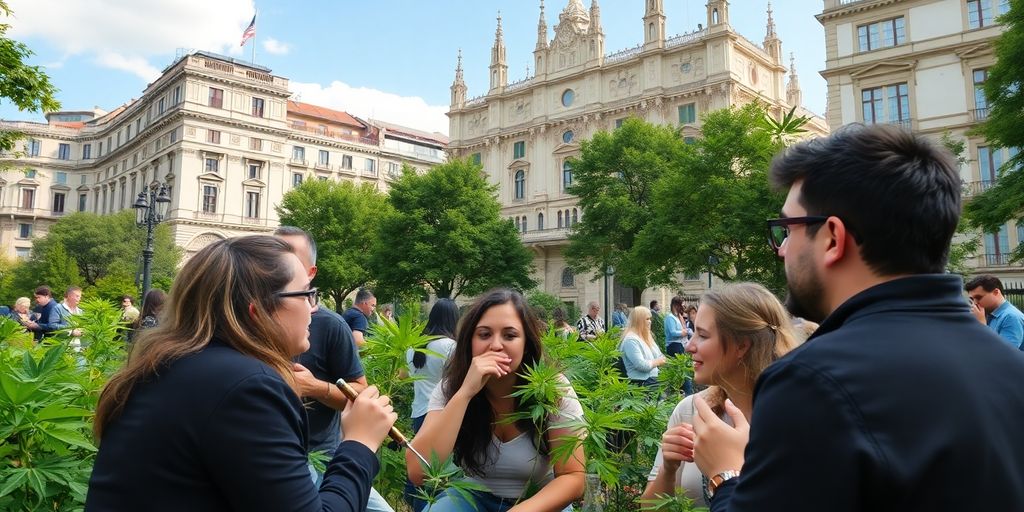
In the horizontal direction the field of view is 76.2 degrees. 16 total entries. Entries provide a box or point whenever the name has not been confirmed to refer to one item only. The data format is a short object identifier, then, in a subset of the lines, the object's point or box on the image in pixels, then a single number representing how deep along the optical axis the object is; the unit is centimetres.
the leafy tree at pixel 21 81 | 1548
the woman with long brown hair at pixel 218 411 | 177
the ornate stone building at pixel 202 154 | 5947
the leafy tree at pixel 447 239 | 4147
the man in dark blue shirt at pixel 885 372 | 121
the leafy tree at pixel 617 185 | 3812
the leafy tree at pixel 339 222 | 5019
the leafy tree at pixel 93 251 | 4962
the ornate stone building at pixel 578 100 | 4534
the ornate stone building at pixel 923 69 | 3055
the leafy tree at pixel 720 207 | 2631
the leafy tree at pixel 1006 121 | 1906
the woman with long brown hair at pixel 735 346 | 305
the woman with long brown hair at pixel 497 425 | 319
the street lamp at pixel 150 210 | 2073
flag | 6562
